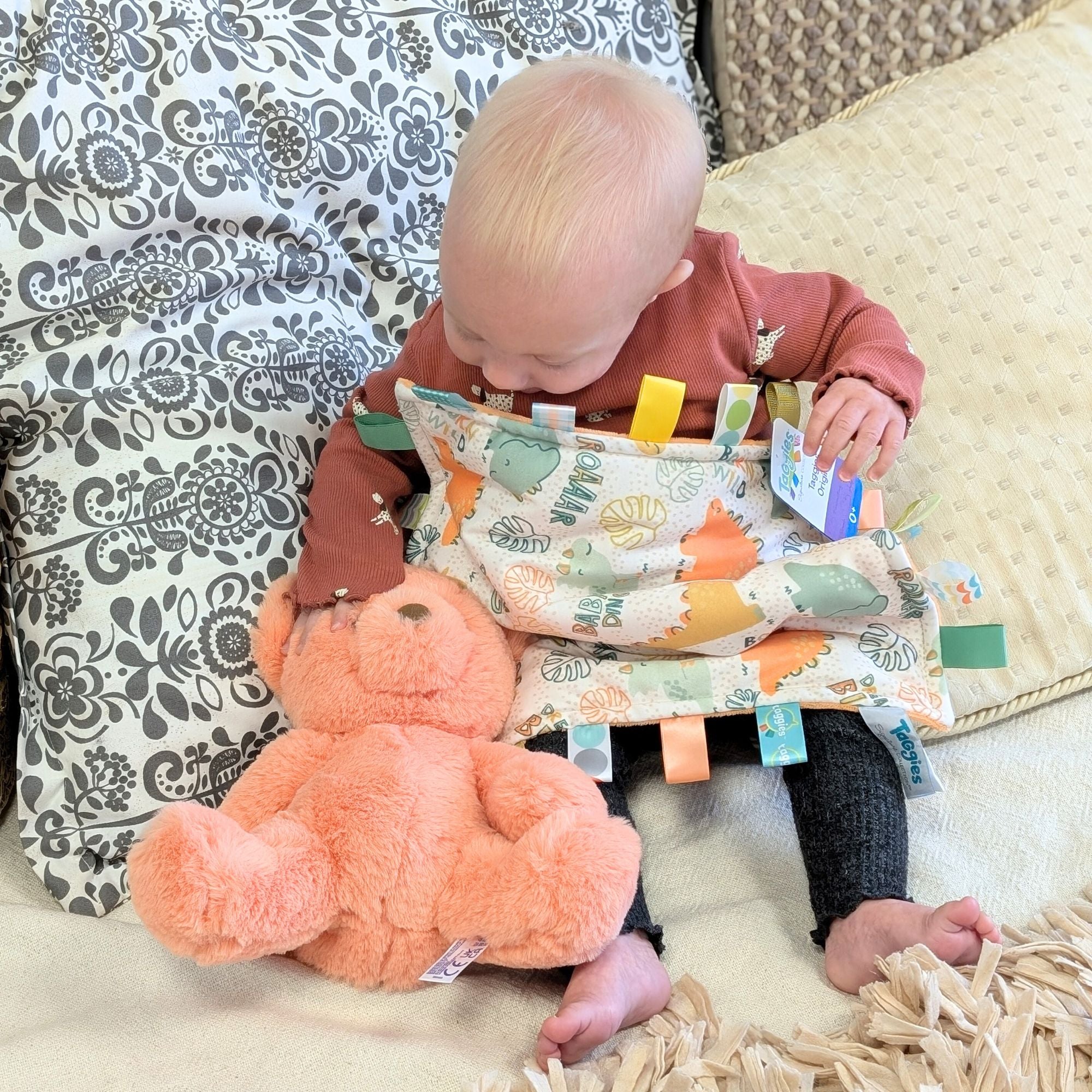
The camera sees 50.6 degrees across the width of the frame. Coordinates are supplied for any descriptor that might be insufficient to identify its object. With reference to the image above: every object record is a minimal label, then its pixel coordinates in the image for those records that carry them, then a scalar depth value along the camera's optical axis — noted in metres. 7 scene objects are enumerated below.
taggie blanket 0.86
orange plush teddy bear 0.70
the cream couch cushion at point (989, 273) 0.97
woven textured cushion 1.21
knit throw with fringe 0.66
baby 0.75
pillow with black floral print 0.88
